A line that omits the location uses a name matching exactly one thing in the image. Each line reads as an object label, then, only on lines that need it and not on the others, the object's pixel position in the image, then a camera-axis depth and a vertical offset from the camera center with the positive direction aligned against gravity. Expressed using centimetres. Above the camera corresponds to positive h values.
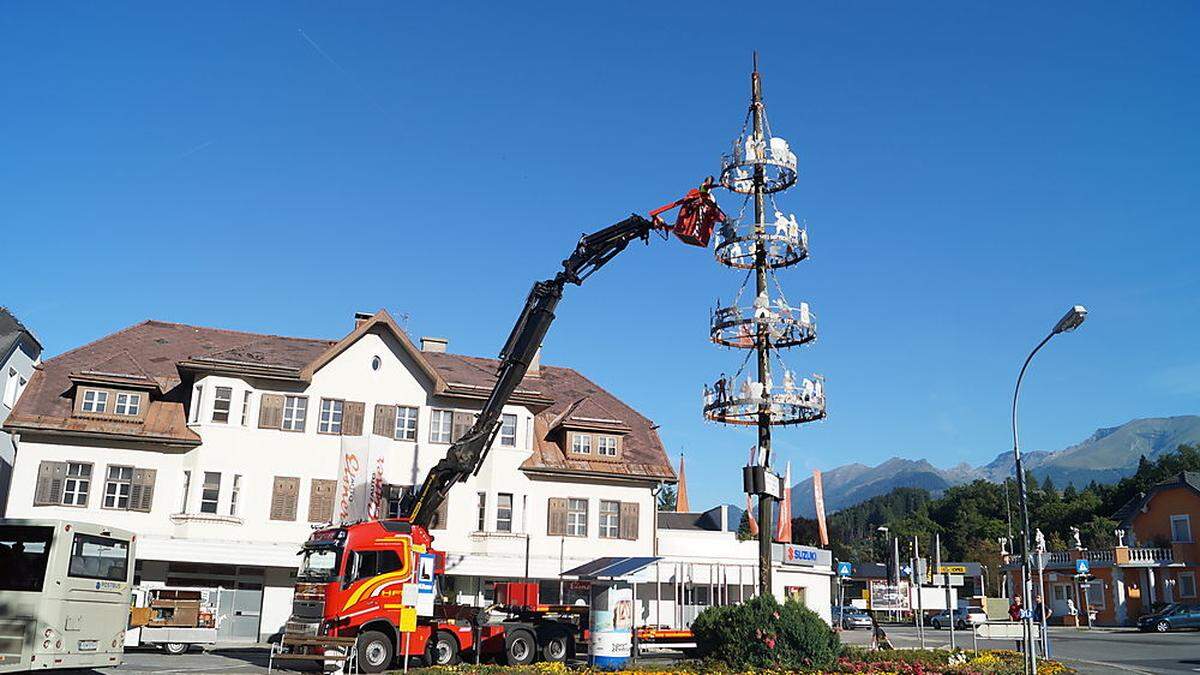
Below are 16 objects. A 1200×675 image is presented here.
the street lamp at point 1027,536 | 2192 +114
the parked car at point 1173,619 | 4688 -134
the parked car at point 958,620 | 5497 -196
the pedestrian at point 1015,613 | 2714 -72
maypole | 2717 +732
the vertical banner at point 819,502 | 4962 +422
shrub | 2258 -130
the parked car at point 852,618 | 5655 -210
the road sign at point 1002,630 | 2358 -103
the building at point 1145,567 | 5784 +129
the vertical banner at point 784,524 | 4449 +258
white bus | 1692 -60
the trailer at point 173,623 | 2850 -164
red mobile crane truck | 2306 -8
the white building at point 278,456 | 3388 +415
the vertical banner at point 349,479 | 3566 +330
